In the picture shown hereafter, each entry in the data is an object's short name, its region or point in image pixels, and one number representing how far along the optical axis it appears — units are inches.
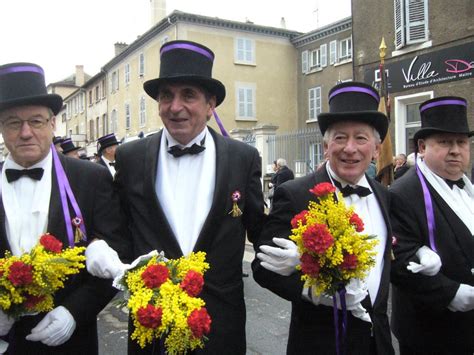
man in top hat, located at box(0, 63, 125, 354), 96.3
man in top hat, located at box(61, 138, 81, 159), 376.2
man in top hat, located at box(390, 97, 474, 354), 105.3
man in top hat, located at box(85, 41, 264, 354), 101.5
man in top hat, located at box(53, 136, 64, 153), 383.2
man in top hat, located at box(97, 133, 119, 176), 326.0
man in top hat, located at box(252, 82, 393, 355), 95.4
